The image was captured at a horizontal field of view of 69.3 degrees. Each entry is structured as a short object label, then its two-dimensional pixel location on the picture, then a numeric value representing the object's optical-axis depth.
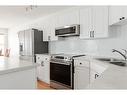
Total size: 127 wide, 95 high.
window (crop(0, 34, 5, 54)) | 5.43
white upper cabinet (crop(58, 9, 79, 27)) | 2.52
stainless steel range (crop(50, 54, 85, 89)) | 2.21
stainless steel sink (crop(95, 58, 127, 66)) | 1.60
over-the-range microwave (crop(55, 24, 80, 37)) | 2.41
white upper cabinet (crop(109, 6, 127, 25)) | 1.66
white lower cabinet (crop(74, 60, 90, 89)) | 1.98
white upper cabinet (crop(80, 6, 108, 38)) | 2.04
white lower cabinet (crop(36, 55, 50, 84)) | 2.80
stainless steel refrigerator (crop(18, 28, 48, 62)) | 3.11
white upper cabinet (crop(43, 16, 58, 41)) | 2.99
